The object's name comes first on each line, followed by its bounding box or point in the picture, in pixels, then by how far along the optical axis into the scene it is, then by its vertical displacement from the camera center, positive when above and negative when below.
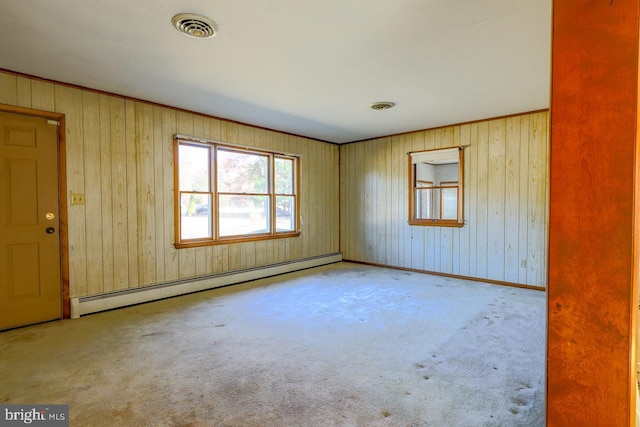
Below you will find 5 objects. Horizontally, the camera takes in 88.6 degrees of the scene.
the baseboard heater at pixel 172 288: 3.57 -1.03
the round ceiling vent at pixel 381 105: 4.12 +1.31
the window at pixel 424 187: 5.20 +0.36
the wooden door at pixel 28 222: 3.12 -0.12
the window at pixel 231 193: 4.44 +0.23
